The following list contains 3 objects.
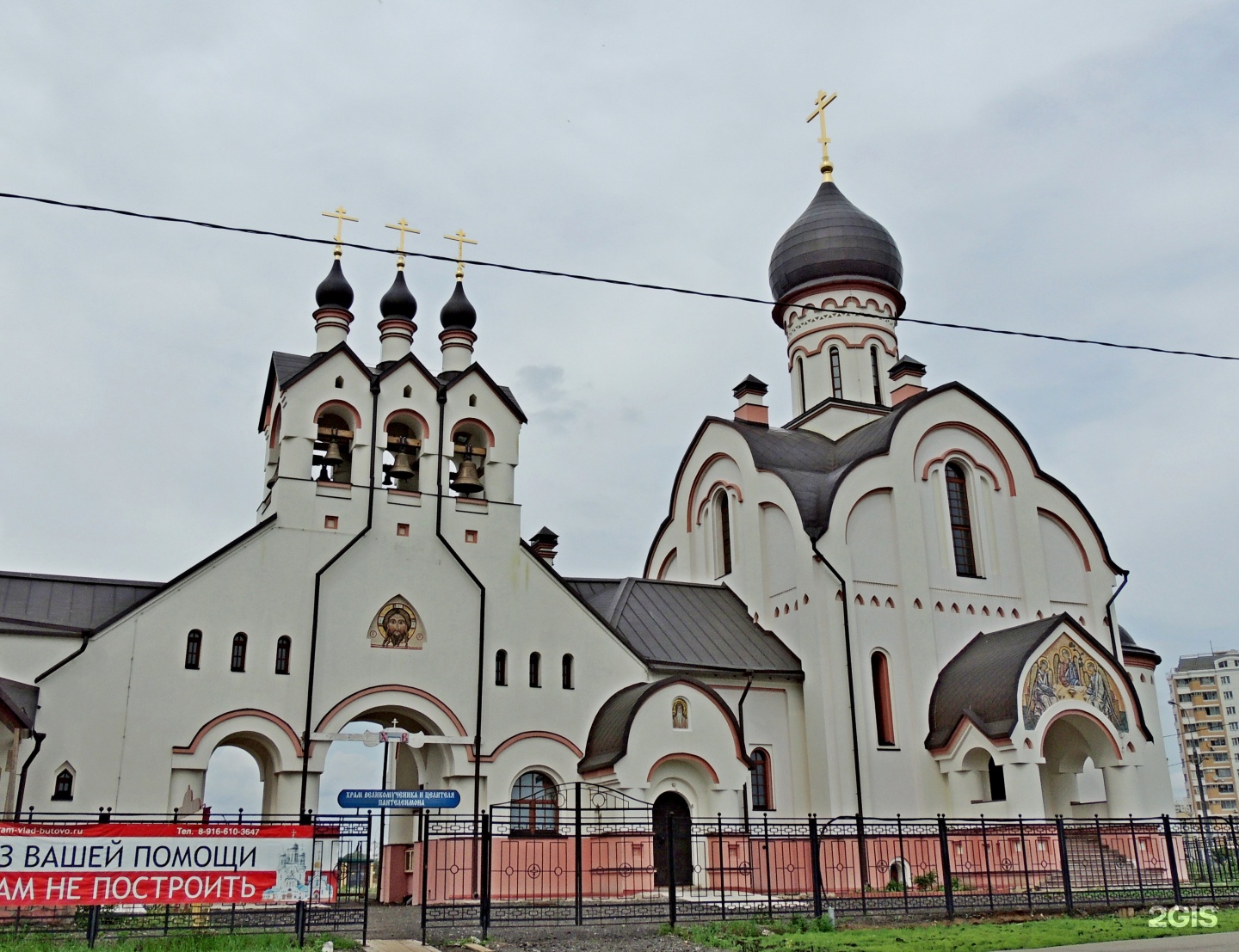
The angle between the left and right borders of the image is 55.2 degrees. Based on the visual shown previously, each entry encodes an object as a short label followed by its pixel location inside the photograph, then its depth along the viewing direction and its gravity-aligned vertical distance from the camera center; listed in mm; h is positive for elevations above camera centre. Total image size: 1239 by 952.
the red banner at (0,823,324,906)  9820 +57
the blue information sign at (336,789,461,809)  11703 +649
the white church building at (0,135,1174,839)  15820 +3333
